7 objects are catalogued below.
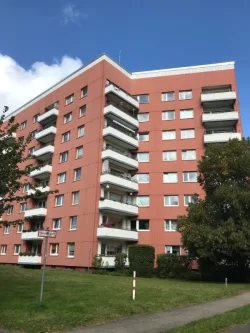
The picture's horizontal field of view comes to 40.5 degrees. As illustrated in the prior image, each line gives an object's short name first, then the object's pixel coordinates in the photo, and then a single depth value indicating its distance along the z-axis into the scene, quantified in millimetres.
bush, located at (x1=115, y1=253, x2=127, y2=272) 31028
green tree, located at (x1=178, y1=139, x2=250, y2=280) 22297
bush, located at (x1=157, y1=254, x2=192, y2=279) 28022
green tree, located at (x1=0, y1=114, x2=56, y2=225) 11414
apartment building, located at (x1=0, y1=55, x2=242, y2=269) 35219
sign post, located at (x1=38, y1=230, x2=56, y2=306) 11069
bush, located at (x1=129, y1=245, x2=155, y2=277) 29047
